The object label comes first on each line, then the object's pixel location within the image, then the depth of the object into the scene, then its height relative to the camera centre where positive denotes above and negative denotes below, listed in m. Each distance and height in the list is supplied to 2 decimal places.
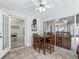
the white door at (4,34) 2.02 -0.21
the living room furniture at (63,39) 2.79 -0.64
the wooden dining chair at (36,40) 2.79 -0.71
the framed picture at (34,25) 3.80 +0.36
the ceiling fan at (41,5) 1.86 +1.07
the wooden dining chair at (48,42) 2.55 -0.73
